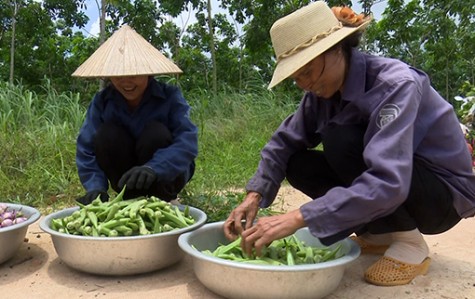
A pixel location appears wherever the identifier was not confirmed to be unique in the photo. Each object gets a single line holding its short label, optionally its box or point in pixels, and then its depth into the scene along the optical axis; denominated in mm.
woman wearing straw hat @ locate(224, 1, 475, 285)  1695
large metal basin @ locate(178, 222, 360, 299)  1724
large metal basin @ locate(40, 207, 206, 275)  2049
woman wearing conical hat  2537
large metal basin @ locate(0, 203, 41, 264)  2182
